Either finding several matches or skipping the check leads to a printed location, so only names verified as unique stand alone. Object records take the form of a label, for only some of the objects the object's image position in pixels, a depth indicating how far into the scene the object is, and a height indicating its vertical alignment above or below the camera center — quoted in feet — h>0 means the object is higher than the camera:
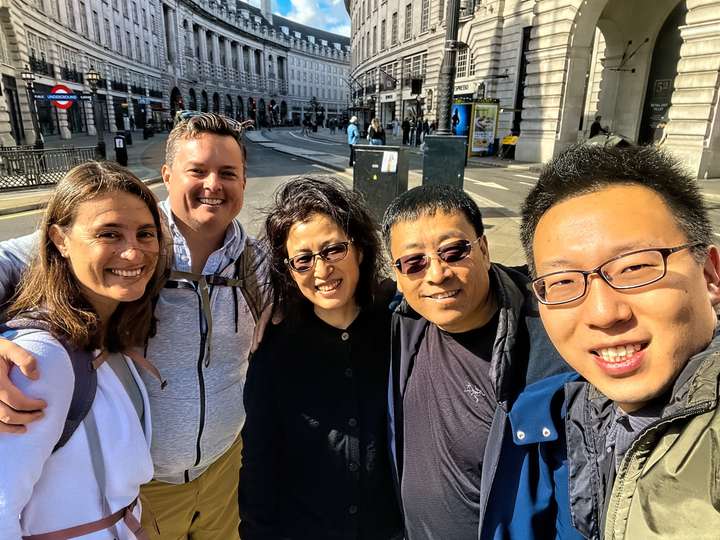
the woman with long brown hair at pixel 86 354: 3.80 -2.06
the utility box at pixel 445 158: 24.79 -0.67
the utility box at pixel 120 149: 53.21 -0.75
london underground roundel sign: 52.16 +5.52
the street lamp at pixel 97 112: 55.21 +3.87
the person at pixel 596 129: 60.69 +2.49
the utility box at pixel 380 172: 25.68 -1.59
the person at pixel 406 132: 101.08 +3.13
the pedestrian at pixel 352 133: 53.01 +1.44
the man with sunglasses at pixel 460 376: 4.37 -2.54
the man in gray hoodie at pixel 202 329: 5.71 -2.46
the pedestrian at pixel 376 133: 50.70 +1.40
